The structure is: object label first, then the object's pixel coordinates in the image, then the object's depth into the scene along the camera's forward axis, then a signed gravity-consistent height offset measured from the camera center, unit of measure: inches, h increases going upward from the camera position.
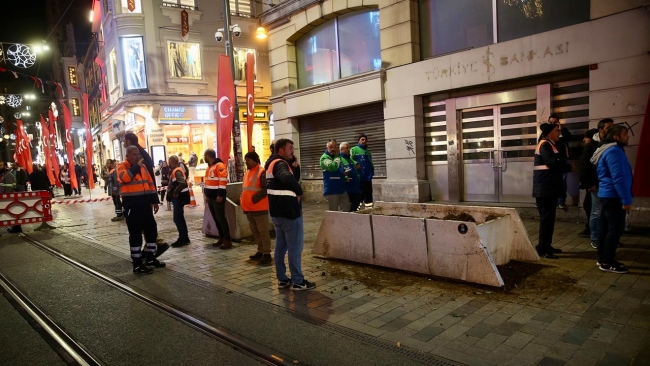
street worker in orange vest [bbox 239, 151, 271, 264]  264.5 -31.0
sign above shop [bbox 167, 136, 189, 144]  934.4 +45.1
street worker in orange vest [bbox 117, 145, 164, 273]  256.2 -24.1
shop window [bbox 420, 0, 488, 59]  399.5 +119.5
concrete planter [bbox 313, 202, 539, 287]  199.9 -51.3
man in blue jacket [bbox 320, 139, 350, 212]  315.3 -20.4
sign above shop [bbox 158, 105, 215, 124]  883.7 +96.6
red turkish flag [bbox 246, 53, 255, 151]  508.1 +77.3
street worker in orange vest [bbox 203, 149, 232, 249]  319.3 -27.2
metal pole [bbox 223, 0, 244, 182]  523.8 +44.5
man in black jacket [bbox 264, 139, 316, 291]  207.9 -30.4
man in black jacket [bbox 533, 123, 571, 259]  239.1 -24.5
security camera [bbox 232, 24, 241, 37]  585.4 +179.1
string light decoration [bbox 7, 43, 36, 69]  486.0 +132.1
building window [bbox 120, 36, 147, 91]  856.3 +201.6
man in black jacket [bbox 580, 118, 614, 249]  240.5 -24.3
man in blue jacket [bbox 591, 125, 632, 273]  200.1 -28.0
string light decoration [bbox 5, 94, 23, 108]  802.2 +133.1
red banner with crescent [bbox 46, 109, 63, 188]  957.1 +36.0
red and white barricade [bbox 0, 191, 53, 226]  439.0 -43.8
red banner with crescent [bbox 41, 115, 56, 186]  983.5 +39.8
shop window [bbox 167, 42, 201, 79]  890.7 +215.5
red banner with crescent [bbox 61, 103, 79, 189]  860.4 +40.0
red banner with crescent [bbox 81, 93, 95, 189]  845.8 +40.6
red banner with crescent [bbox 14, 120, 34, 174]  1075.3 +47.5
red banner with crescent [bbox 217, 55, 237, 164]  430.1 +52.6
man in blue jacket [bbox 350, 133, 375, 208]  381.7 -11.5
